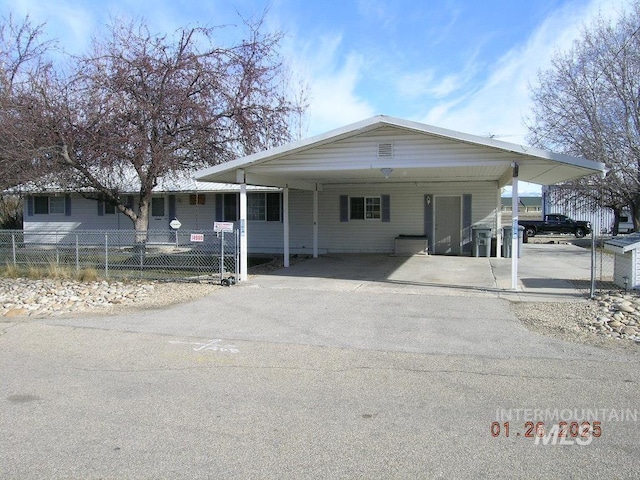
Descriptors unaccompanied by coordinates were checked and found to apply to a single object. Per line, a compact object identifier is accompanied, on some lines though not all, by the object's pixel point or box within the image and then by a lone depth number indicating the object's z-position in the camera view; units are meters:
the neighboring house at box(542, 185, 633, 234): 33.66
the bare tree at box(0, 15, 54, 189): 12.42
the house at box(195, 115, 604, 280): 10.55
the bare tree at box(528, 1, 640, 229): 17.83
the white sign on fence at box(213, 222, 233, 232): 11.51
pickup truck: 32.78
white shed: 9.77
